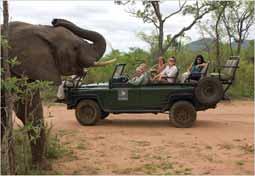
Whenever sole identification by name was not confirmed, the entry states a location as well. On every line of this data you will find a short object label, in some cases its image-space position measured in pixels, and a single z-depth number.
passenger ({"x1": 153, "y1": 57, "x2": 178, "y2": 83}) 11.81
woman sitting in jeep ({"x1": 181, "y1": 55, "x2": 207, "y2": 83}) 11.77
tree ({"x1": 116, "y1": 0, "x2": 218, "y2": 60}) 20.41
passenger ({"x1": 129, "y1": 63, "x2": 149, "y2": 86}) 11.72
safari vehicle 11.41
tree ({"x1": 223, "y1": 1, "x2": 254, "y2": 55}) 24.09
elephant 6.63
